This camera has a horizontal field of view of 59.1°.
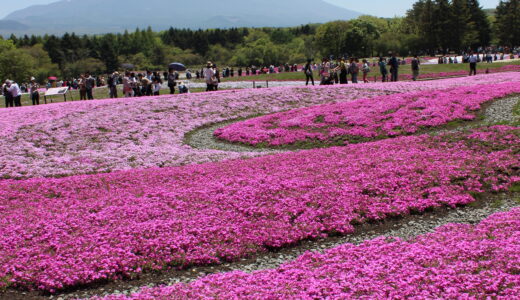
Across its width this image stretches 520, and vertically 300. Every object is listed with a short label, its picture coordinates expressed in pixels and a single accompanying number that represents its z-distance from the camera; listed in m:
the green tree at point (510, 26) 136.12
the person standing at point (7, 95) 43.46
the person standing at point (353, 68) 45.31
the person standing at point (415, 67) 48.34
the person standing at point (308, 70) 45.98
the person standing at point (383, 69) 47.38
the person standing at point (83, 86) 46.14
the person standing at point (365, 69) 48.59
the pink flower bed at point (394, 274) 8.52
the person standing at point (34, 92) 47.16
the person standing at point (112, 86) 45.84
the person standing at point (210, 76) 42.66
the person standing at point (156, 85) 43.16
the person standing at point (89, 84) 45.44
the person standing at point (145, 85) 42.53
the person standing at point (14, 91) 43.34
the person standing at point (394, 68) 47.27
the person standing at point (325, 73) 45.00
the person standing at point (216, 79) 43.98
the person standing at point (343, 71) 44.34
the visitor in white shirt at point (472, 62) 53.62
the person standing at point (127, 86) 41.12
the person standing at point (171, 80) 43.28
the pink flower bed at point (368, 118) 24.95
